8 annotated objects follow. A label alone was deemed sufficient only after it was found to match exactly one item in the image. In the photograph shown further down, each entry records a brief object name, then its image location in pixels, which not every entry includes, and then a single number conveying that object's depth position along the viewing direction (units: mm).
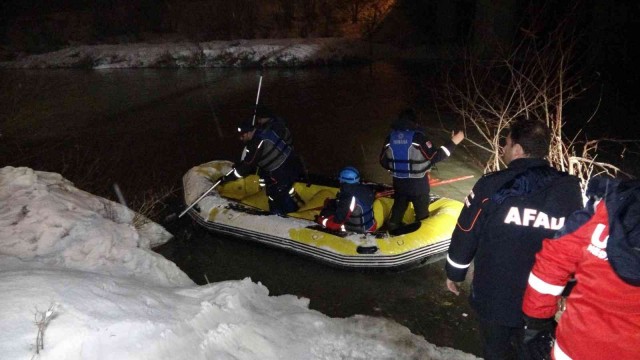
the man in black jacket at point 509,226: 2336
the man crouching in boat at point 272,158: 5910
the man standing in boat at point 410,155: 5003
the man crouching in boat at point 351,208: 5195
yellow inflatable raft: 5305
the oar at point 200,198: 6621
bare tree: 4703
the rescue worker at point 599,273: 1649
